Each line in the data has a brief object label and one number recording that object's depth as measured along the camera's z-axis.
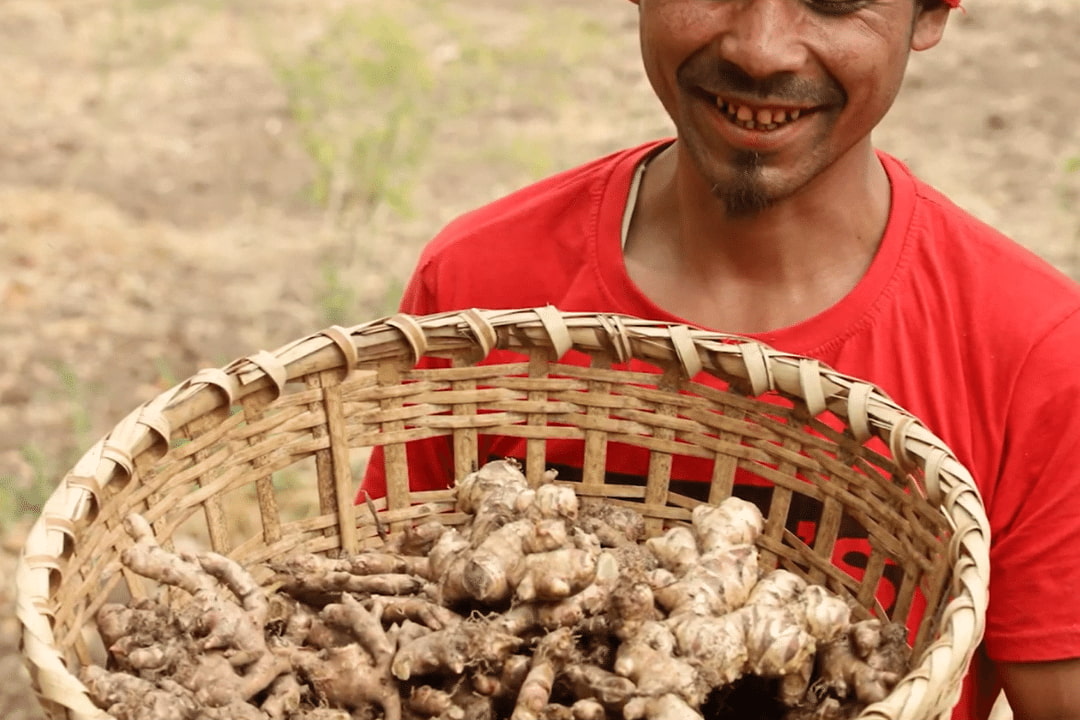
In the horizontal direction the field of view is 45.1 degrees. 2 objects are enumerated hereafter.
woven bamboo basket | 1.56
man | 1.85
